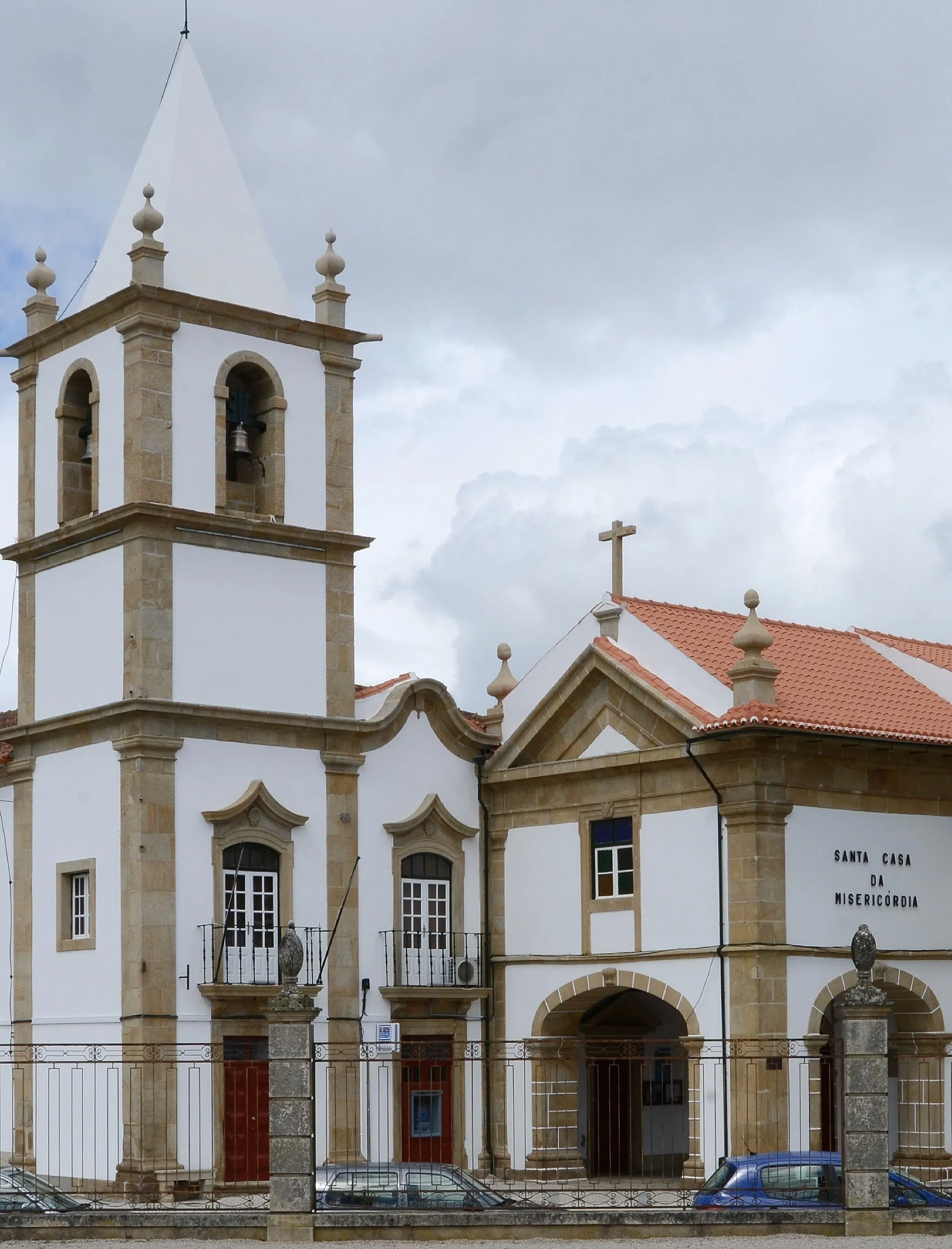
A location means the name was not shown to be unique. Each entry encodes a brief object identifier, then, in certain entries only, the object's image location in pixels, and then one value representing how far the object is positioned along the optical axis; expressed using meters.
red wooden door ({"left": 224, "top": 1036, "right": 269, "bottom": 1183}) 30.05
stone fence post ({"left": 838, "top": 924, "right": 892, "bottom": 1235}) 22.11
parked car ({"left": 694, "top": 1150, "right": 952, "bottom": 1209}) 23.09
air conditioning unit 33.03
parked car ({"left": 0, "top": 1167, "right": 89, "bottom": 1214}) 23.36
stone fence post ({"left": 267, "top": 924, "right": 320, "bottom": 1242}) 21.92
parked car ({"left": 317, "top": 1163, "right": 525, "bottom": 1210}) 23.20
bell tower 30.36
